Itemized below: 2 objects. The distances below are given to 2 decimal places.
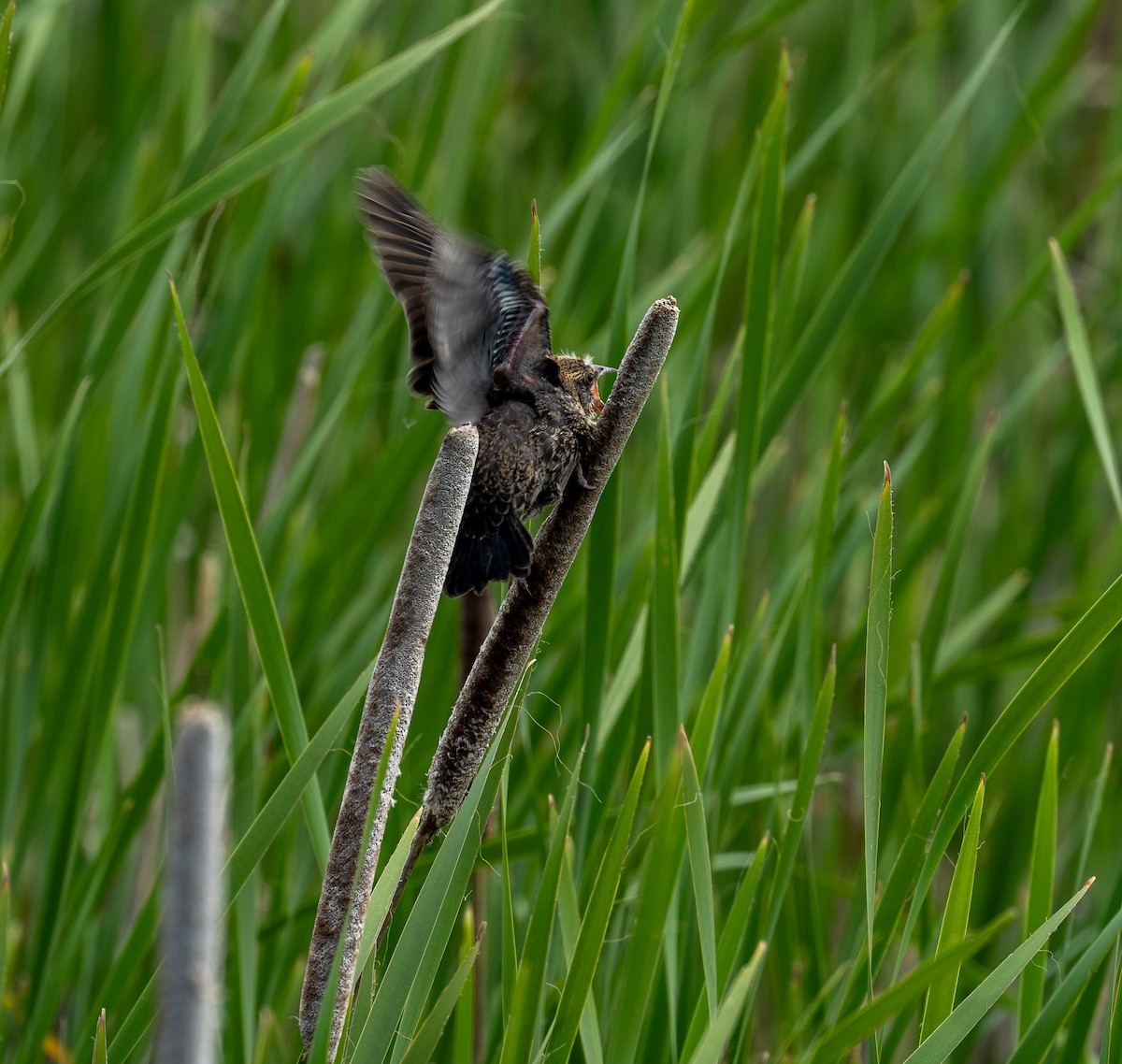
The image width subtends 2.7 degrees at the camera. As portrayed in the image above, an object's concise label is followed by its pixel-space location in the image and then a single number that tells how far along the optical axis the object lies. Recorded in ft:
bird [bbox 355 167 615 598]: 31.21
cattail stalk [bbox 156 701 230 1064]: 30.15
